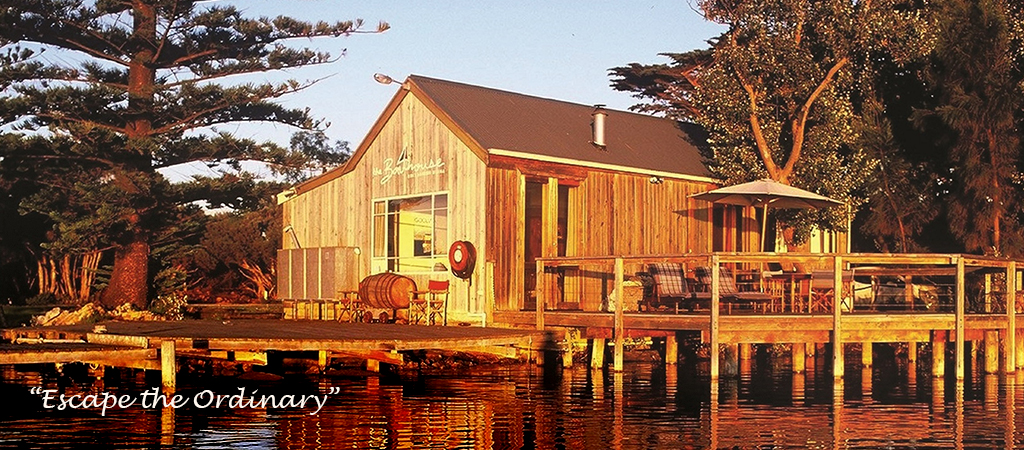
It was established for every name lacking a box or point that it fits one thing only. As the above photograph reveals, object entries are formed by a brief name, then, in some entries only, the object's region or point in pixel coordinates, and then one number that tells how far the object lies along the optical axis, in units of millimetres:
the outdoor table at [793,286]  21938
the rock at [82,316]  27120
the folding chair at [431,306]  23016
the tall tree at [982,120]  24031
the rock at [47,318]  27078
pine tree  30406
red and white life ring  22688
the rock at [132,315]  28156
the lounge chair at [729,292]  19969
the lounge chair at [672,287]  20797
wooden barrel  23078
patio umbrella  22250
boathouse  23094
